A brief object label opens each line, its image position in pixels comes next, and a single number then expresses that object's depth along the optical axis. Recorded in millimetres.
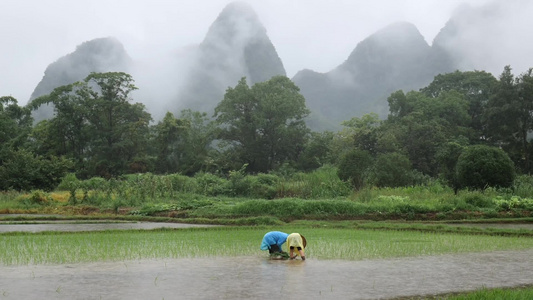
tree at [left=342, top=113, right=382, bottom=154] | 35031
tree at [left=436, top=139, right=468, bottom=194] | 22877
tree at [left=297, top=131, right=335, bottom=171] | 41219
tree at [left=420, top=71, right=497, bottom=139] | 45094
